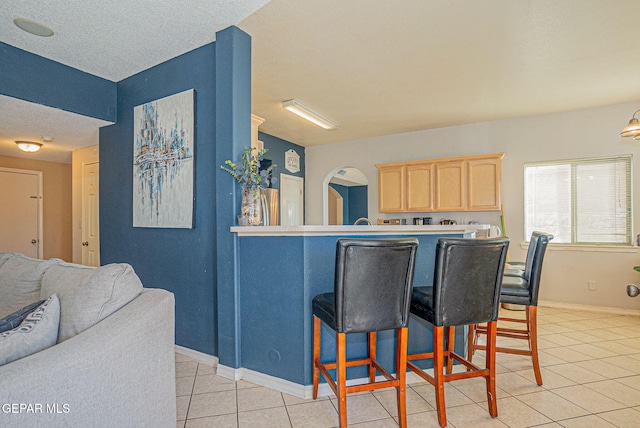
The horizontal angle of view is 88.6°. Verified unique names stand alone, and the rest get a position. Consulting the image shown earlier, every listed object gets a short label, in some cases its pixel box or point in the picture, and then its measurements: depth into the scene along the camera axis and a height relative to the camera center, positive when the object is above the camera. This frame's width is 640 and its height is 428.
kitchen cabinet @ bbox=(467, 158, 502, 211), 4.77 +0.41
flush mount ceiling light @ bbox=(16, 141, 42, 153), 4.09 +0.87
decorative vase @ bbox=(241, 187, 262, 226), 2.43 +0.05
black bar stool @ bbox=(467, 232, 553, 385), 2.38 -0.58
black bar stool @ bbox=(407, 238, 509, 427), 1.87 -0.49
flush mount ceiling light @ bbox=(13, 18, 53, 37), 2.45 +1.44
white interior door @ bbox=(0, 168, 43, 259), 5.05 +0.05
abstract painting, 2.83 +0.48
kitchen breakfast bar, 2.18 -0.56
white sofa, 1.00 -0.51
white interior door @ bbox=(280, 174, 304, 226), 6.13 +0.26
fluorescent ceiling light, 4.21 +1.38
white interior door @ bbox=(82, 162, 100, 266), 4.29 +0.02
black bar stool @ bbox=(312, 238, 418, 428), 1.74 -0.46
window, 4.38 +0.16
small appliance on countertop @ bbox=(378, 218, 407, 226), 5.64 -0.15
